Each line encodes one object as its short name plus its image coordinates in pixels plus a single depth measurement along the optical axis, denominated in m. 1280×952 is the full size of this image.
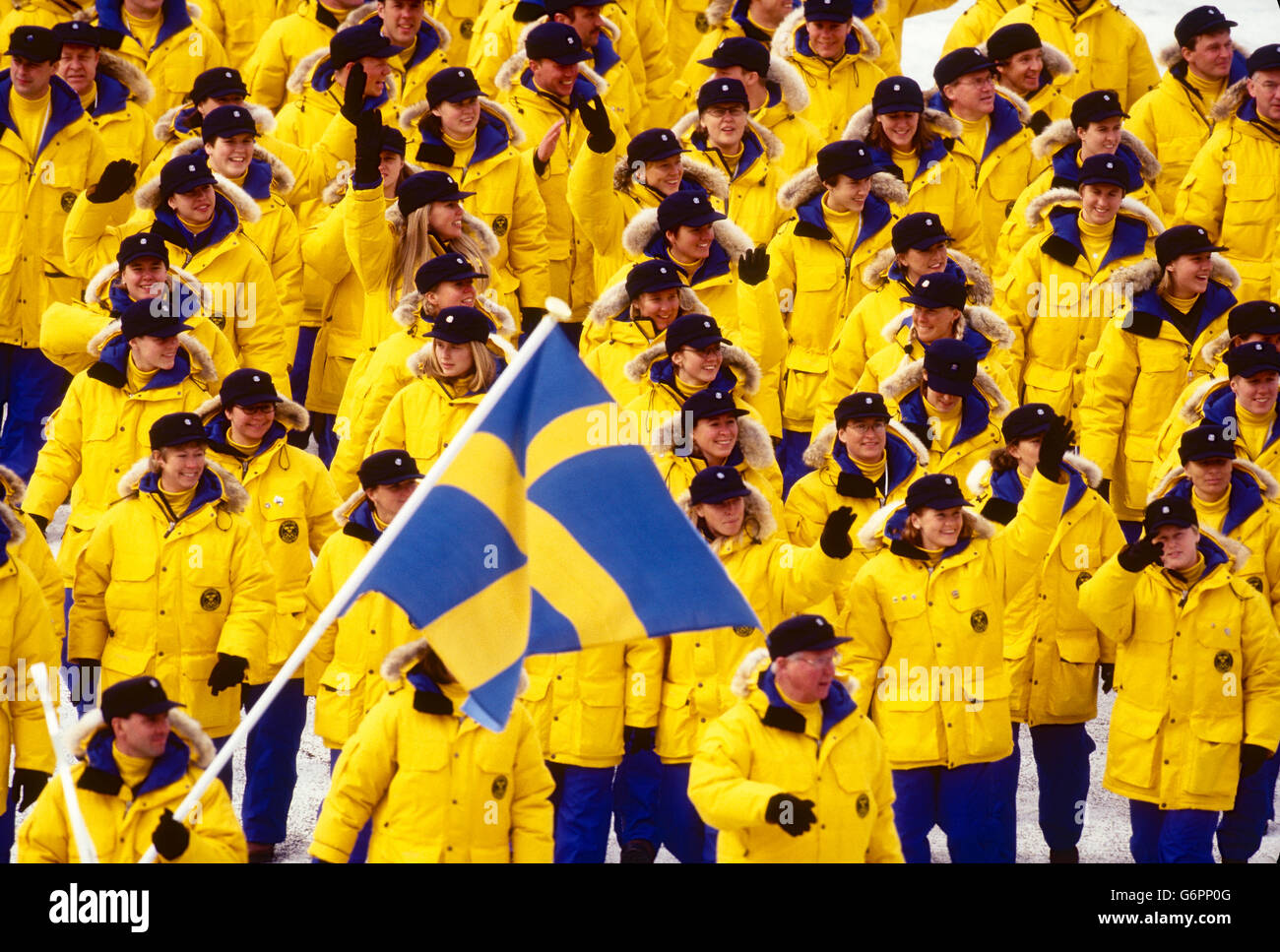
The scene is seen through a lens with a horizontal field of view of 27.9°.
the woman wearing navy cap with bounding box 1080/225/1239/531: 14.37
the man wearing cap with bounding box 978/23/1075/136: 16.73
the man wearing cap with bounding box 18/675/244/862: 9.99
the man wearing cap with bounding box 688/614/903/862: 10.22
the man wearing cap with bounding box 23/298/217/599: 13.11
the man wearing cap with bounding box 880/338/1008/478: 13.15
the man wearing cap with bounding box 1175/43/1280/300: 16.08
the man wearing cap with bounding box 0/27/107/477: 15.38
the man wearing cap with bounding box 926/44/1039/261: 16.05
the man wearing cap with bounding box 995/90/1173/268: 15.45
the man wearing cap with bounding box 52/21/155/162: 15.59
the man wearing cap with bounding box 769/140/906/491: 14.84
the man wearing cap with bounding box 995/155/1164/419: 14.95
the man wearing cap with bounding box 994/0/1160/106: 17.80
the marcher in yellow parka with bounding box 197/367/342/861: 12.72
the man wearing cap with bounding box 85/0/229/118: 17.23
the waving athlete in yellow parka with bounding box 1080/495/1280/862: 12.11
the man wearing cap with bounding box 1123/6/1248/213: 16.83
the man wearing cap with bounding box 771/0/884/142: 16.72
